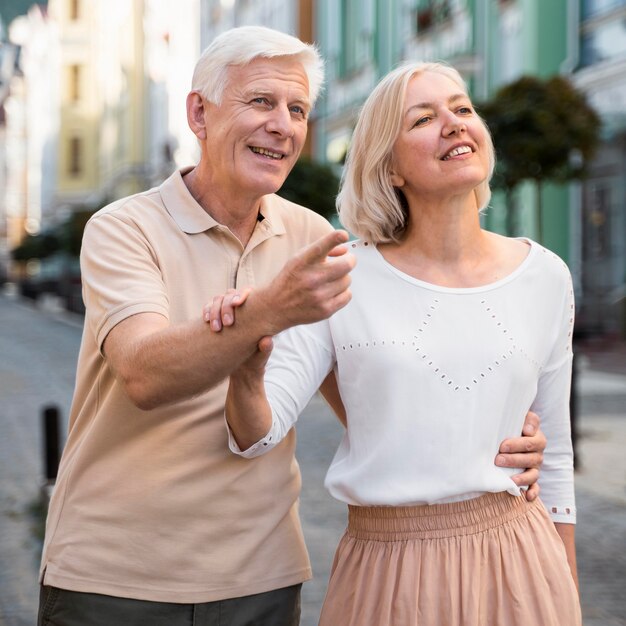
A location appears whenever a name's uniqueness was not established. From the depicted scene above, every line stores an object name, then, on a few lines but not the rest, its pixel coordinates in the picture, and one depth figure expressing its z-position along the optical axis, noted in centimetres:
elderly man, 221
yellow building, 5131
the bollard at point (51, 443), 727
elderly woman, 225
